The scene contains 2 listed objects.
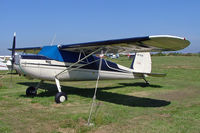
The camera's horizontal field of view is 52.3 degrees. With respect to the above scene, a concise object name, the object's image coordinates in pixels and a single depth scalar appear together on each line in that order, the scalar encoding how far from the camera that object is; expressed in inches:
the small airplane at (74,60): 264.8
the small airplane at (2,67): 916.9
